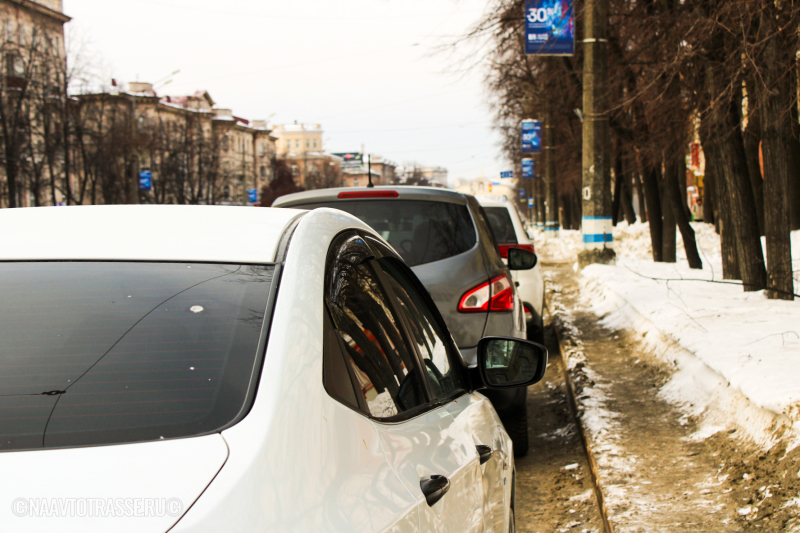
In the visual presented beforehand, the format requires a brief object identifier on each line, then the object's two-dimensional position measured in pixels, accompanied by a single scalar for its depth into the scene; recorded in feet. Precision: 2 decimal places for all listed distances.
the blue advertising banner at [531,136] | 108.37
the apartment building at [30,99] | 104.78
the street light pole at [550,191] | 123.71
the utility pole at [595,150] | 56.85
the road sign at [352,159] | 550.77
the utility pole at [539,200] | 198.90
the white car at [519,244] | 32.55
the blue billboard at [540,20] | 50.06
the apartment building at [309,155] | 367.86
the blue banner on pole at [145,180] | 136.46
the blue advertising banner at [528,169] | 151.98
